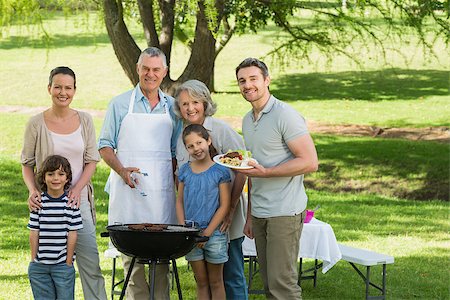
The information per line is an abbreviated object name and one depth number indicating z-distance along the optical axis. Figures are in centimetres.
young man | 700
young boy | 741
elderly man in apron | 761
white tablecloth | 944
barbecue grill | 682
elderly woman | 742
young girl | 752
